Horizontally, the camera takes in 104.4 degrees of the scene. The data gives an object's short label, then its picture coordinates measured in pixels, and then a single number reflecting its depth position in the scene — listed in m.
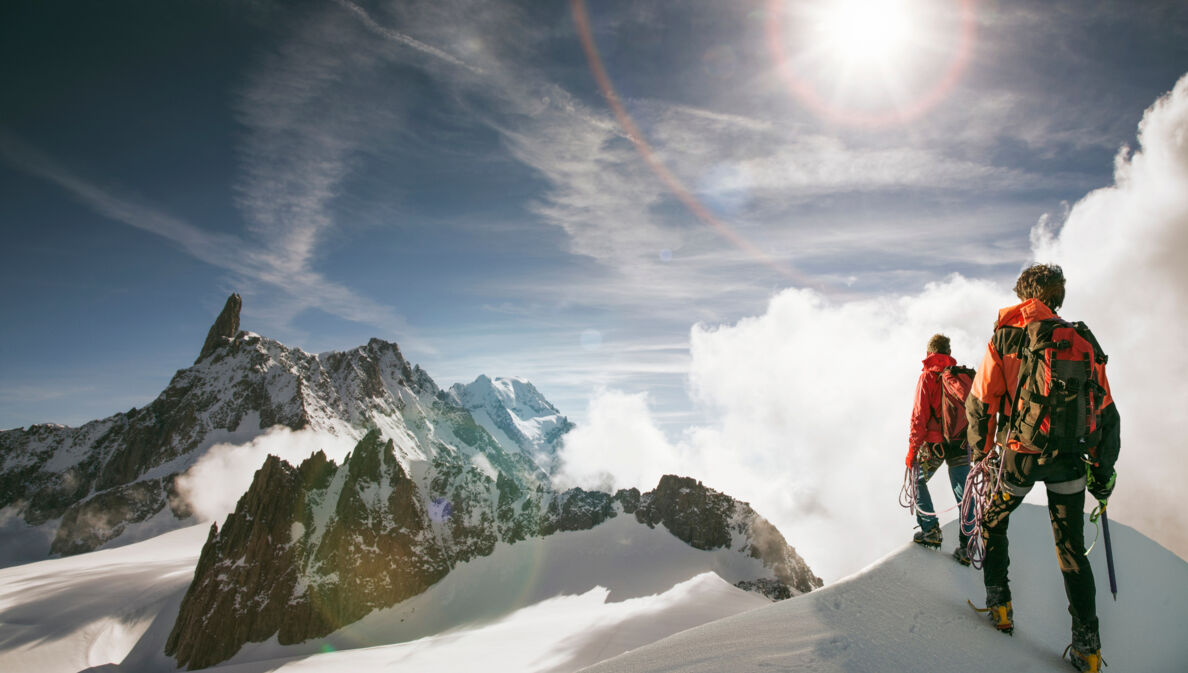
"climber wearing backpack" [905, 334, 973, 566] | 7.11
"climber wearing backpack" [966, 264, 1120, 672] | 4.32
